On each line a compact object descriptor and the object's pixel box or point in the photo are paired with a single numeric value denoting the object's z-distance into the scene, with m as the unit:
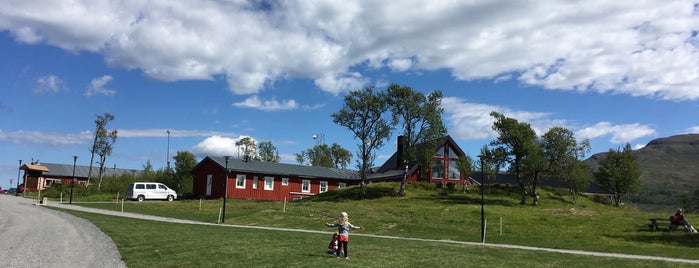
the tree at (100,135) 81.31
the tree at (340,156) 113.38
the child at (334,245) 15.62
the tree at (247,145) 102.62
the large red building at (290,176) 56.09
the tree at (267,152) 108.19
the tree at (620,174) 60.81
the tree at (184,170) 71.38
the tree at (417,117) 54.38
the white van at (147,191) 51.06
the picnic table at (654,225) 31.50
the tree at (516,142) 48.59
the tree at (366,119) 55.75
